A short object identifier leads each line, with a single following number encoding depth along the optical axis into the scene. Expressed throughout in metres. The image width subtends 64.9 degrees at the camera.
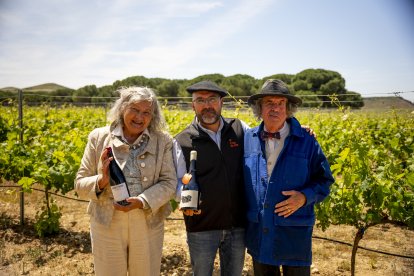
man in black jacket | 2.51
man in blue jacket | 2.39
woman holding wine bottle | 2.36
